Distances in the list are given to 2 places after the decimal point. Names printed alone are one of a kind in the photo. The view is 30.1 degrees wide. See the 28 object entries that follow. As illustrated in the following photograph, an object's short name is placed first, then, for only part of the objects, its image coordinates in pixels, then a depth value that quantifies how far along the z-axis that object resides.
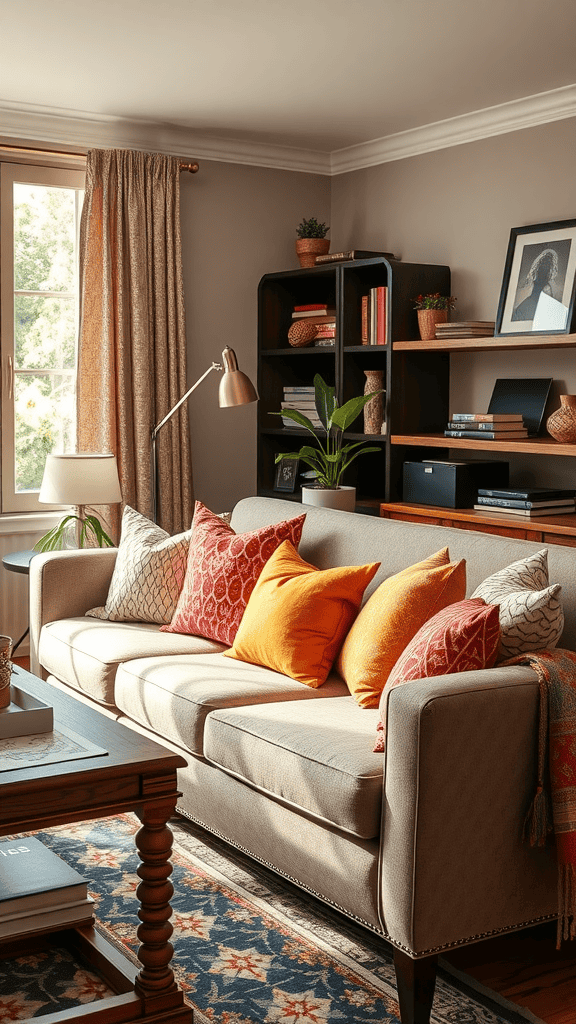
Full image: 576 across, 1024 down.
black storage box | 4.66
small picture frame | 5.54
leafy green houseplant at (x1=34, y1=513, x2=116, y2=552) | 4.55
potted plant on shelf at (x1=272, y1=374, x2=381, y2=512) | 4.74
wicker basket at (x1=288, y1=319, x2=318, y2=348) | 5.48
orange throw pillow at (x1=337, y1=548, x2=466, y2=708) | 2.71
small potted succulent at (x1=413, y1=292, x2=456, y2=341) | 4.82
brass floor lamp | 4.26
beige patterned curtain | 5.11
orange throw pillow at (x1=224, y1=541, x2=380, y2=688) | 3.03
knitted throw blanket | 2.19
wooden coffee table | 1.96
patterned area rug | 2.18
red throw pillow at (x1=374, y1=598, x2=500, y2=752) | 2.29
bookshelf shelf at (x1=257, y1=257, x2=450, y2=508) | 4.96
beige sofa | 2.10
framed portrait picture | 4.43
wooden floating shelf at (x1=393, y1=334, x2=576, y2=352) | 4.27
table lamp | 4.33
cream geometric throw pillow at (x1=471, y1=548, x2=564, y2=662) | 2.34
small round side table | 4.40
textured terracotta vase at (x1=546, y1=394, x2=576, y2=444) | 4.25
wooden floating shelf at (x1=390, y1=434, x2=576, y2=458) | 4.21
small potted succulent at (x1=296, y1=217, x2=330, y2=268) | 5.50
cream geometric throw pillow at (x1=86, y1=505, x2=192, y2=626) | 3.75
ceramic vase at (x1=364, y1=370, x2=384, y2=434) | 5.07
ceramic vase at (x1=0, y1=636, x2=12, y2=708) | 2.33
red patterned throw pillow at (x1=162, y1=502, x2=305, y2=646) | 3.44
